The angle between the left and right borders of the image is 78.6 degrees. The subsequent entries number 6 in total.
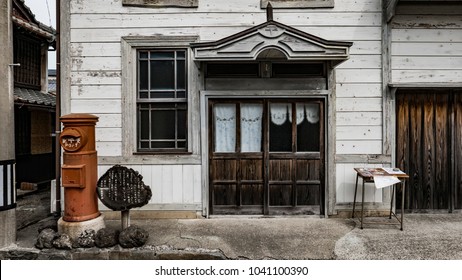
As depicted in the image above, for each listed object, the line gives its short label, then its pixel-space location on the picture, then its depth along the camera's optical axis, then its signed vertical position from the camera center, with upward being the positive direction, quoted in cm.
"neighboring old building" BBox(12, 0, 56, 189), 902 +111
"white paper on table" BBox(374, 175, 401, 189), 467 -71
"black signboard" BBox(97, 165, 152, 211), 438 -80
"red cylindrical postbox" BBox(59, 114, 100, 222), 439 -47
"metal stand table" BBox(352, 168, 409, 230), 482 -65
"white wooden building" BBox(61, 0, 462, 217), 555 +90
